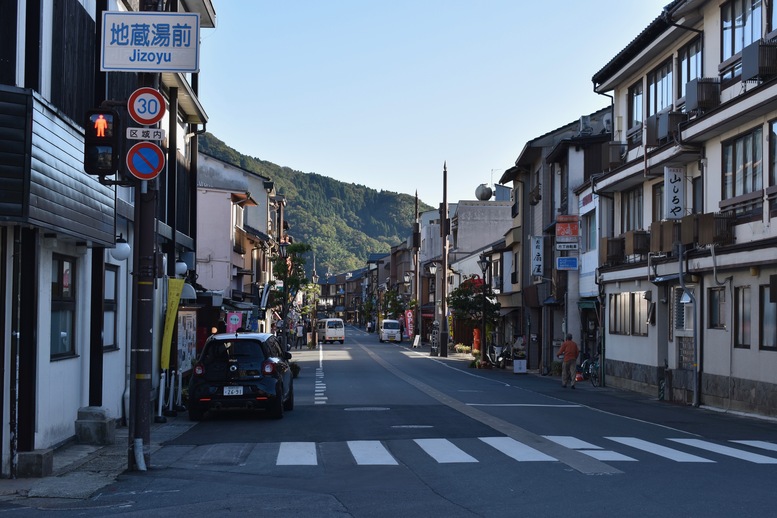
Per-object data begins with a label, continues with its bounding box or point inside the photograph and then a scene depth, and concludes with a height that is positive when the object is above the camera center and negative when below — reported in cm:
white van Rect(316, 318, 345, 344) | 8688 -359
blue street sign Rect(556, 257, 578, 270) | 3600 +125
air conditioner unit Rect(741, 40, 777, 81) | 1930 +497
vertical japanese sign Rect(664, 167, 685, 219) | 2486 +279
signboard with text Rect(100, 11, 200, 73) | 1122 +301
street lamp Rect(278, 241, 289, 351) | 4641 +87
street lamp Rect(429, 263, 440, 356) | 8431 +226
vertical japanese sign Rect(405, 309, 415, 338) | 9489 -307
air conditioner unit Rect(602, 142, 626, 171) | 3077 +475
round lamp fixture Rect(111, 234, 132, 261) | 1484 +64
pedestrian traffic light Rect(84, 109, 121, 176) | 1062 +170
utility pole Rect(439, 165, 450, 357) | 5838 +182
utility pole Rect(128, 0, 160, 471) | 1115 -40
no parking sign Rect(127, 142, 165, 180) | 1109 +158
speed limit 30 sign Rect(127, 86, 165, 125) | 1109 +222
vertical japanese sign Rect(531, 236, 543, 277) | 4156 +174
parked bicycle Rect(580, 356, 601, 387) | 3344 -281
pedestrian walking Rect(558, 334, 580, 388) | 3095 -214
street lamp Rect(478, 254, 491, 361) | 4741 -146
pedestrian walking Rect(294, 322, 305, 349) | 7671 -346
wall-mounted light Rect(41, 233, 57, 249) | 1194 +65
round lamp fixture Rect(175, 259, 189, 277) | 2086 +52
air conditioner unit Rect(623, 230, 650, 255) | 2783 +162
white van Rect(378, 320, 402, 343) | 9025 -368
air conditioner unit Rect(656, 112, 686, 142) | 2469 +465
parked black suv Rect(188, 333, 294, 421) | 1797 -167
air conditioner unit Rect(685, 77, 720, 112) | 2261 +497
